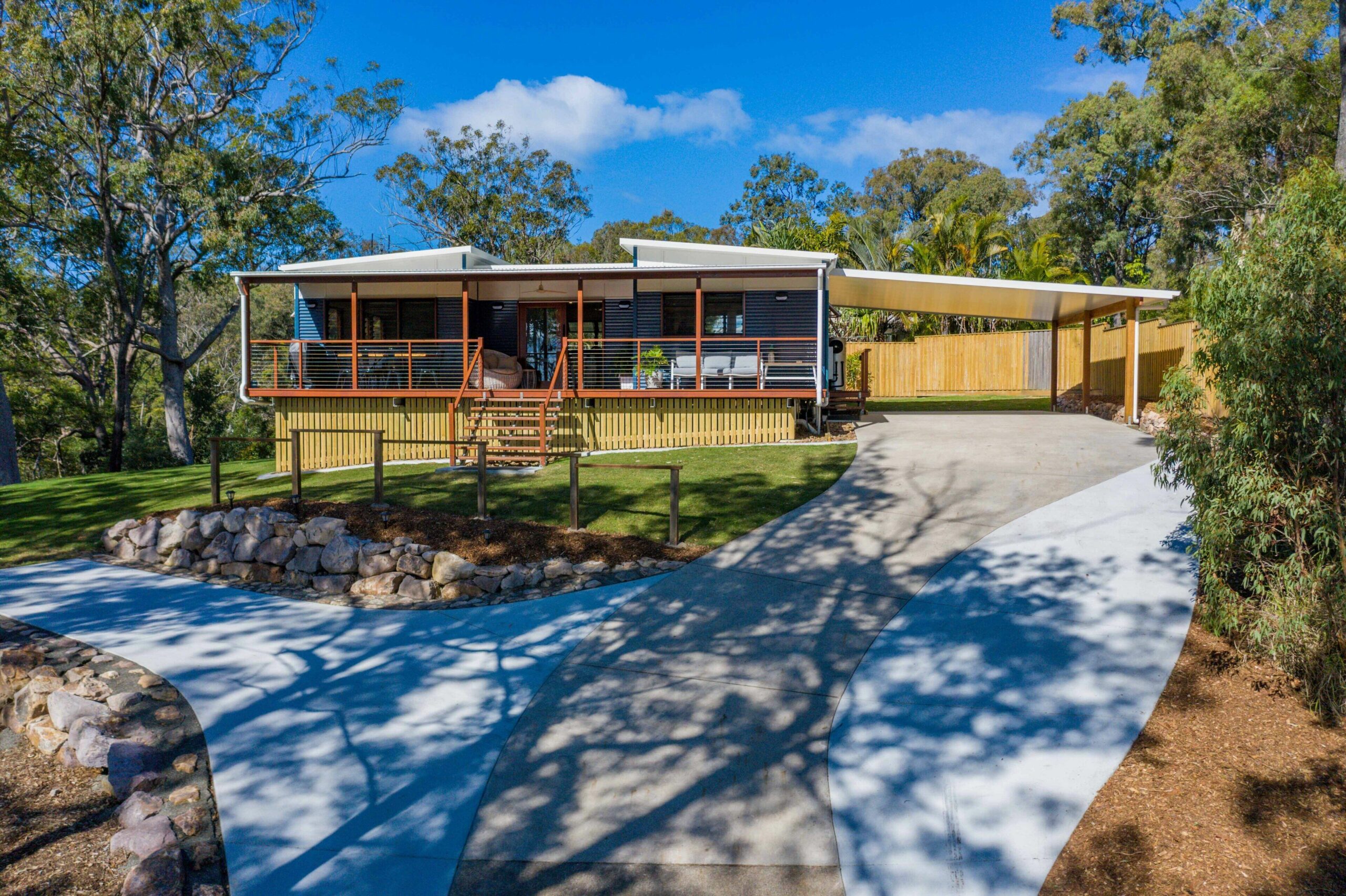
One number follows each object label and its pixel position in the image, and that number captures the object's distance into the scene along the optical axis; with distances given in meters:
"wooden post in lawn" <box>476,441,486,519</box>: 9.27
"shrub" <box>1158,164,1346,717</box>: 5.23
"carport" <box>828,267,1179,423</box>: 15.22
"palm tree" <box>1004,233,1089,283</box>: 27.67
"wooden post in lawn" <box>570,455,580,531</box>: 8.73
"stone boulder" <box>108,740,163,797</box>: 4.71
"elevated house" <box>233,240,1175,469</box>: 15.20
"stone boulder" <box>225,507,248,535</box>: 9.45
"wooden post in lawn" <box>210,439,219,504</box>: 10.51
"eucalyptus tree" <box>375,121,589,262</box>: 36.44
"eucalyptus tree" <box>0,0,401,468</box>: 19.31
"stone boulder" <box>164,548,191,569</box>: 9.54
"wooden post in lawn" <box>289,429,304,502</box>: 9.83
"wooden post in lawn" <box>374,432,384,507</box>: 9.95
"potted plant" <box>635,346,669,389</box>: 15.66
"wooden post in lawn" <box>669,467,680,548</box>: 8.56
